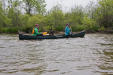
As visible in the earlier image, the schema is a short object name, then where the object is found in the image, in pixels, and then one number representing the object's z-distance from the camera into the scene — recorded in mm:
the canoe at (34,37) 17500
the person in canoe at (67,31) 19241
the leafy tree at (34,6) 41906
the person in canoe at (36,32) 17800
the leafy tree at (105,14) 31364
